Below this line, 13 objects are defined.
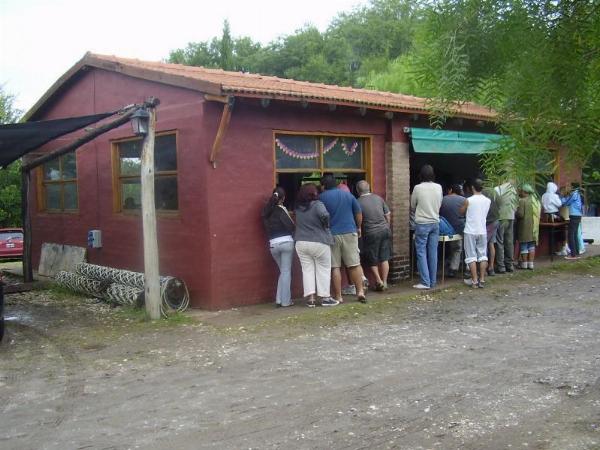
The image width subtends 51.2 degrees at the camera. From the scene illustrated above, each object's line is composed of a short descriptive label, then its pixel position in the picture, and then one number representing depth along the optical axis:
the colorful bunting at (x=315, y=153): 9.48
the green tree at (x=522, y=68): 2.75
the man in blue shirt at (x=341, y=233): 9.08
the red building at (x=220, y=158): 8.66
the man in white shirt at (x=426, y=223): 10.02
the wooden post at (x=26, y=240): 11.85
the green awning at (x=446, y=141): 10.84
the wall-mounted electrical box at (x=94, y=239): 11.12
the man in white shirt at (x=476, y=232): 10.22
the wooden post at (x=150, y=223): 8.20
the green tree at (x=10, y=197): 24.39
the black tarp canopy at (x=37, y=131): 8.45
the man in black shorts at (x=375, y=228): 9.72
